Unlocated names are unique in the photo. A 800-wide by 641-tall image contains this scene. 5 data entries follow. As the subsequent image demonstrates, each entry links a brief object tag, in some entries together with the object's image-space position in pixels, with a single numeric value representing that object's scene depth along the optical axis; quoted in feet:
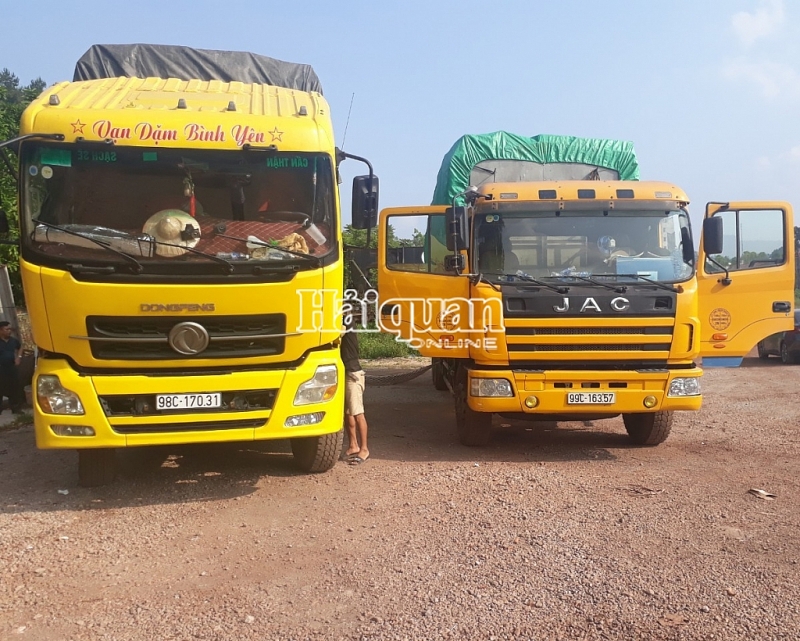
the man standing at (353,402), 21.77
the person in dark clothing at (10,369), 30.22
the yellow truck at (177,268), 16.69
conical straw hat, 16.90
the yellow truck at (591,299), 21.83
